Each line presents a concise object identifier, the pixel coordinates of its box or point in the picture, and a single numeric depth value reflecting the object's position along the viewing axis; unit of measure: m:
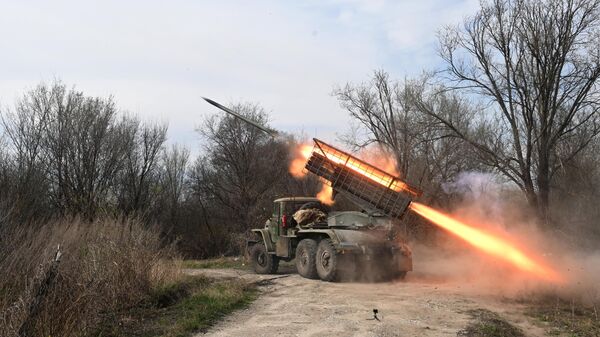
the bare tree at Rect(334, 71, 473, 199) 24.58
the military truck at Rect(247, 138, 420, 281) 14.50
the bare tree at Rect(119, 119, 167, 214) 39.22
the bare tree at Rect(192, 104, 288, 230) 39.97
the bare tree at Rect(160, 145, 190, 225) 45.78
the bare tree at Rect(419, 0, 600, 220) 20.44
